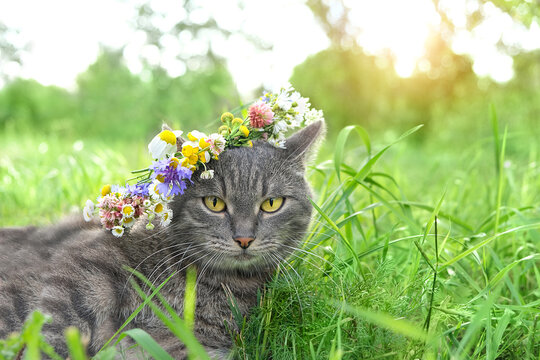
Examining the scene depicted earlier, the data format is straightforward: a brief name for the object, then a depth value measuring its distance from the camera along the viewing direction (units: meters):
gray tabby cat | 0.47
